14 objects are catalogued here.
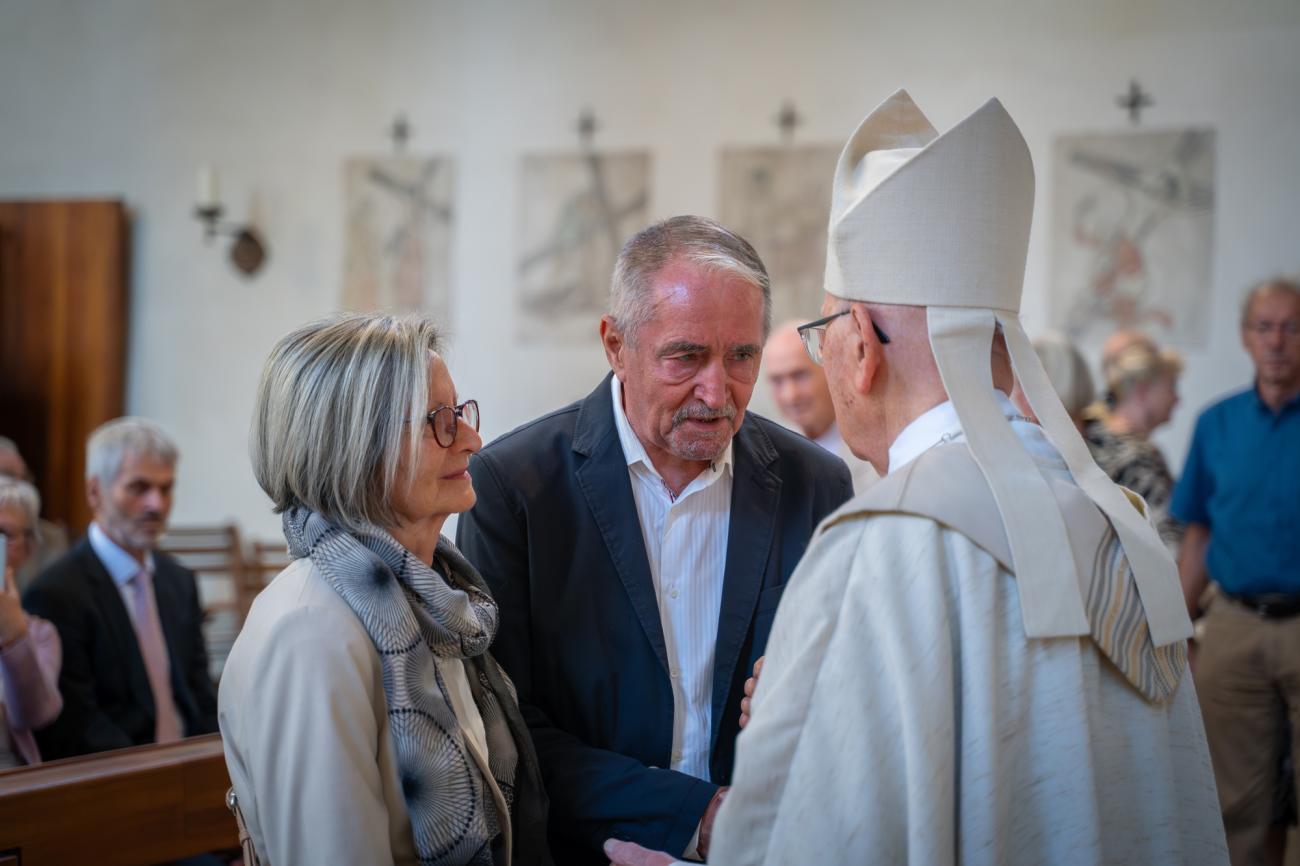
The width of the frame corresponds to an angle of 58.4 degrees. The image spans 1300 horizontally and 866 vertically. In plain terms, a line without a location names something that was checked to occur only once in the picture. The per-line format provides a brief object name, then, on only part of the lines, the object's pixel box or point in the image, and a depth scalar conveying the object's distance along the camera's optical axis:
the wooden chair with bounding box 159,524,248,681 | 7.09
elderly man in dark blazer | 2.18
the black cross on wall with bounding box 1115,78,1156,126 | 6.42
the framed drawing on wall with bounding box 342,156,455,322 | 7.70
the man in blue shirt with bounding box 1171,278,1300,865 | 4.19
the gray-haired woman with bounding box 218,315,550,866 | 1.64
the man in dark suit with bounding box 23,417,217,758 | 3.40
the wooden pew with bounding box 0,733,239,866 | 2.24
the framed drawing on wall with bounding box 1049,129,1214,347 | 6.32
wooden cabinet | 7.85
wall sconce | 7.82
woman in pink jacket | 2.93
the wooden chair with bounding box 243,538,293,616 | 7.20
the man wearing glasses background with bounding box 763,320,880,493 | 4.67
